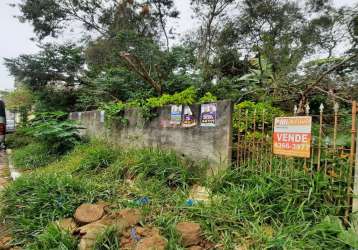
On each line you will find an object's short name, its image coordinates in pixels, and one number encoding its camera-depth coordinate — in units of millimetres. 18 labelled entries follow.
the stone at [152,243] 2225
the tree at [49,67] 11117
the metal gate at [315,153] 2629
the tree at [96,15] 12567
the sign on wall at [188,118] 4469
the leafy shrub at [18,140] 10344
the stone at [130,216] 2654
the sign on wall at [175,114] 4746
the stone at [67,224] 2676
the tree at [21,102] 14406
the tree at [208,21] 10814
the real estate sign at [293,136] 2979
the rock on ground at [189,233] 2370
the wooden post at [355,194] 2475
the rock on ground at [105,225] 2393
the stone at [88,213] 2771
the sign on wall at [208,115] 4055
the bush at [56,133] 6924
